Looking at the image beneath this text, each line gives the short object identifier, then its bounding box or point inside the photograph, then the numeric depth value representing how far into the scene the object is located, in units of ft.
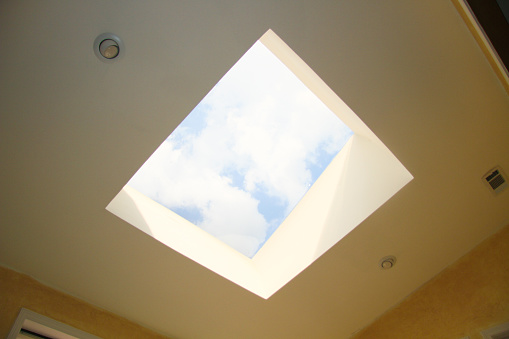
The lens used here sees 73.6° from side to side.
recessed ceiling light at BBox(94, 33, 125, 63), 6.54
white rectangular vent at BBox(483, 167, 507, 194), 9.24
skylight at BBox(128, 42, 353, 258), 10.73
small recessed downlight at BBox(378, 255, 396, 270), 10.54
